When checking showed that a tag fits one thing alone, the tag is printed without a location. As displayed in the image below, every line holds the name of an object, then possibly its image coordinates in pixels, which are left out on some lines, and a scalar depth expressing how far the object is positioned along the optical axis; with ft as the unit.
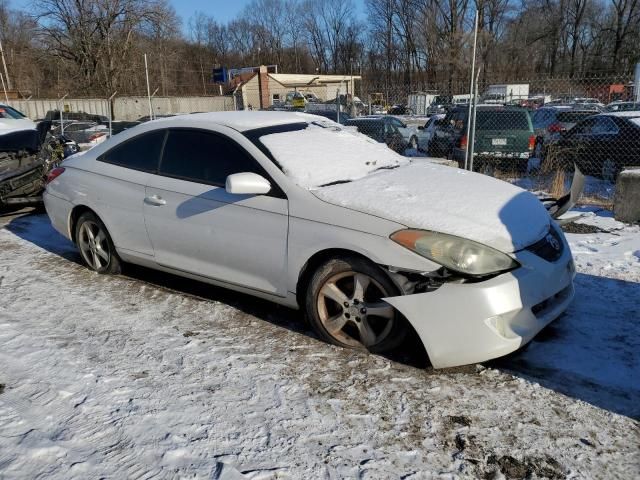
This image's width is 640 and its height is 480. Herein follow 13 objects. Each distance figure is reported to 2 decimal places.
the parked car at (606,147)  32.50
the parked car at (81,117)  82.99
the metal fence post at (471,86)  25.79
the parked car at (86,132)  56.24
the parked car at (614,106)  66.01
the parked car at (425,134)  44.09
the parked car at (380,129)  45.73
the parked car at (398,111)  106.14
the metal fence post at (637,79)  45.78
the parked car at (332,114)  54.61
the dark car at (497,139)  34.73
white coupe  9.96
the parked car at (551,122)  37.22
